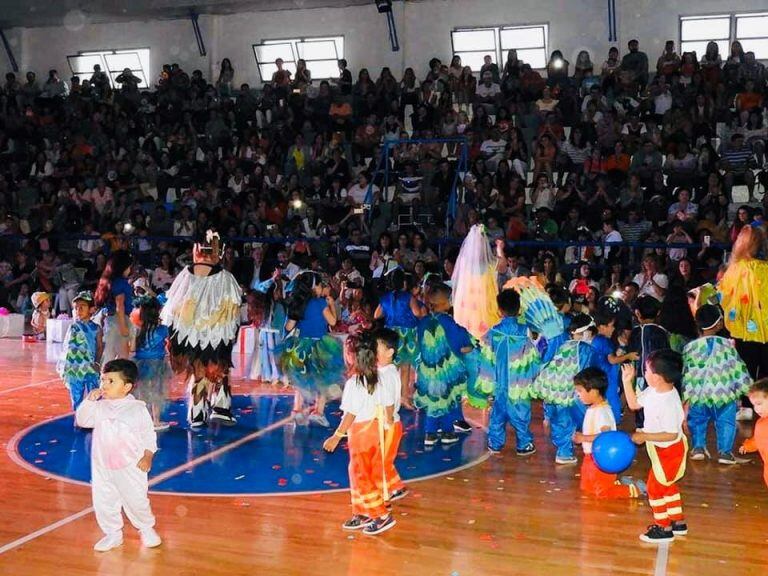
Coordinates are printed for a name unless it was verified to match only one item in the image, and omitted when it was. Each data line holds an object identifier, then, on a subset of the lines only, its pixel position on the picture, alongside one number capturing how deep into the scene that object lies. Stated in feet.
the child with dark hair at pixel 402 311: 26.55
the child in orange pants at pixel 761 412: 16.35
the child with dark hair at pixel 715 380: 23.21
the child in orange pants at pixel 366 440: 17.85
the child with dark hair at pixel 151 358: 26.45
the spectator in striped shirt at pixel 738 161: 46.21
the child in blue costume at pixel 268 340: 34.55
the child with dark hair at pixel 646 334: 23.66
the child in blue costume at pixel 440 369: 24.97
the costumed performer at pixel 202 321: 25.96
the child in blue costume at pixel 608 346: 23.54
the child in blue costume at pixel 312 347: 26.45
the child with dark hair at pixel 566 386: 23.13
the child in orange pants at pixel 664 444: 17.49
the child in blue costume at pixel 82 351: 26.07
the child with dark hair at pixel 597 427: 20.45
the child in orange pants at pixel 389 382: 18.25
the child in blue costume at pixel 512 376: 23.97
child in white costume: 16.76
